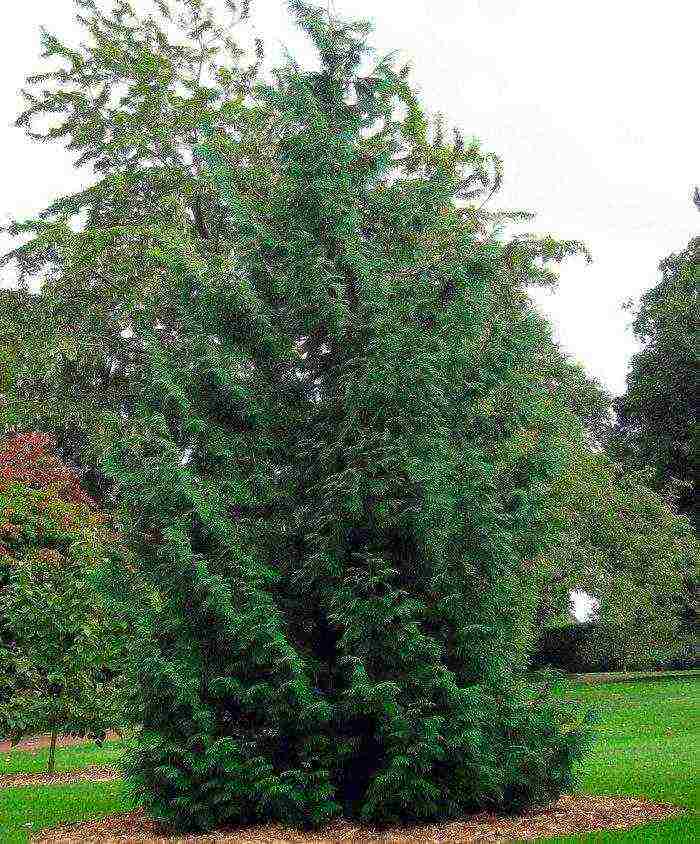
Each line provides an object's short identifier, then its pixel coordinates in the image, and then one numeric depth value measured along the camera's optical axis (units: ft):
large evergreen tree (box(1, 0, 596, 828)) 29.99
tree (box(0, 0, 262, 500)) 61.36
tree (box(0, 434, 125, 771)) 48.83
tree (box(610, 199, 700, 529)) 120.26
